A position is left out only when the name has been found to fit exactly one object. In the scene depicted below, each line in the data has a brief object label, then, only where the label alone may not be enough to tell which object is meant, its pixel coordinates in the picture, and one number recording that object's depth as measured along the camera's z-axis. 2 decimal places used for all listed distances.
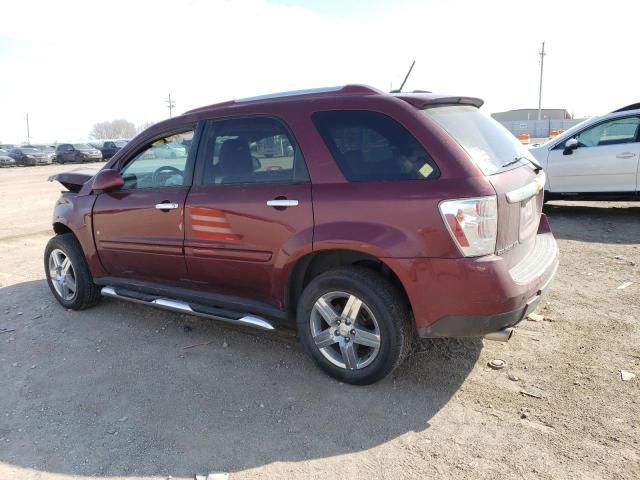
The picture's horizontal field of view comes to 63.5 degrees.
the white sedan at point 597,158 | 7.85
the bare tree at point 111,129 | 139.12
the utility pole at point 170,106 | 72.75
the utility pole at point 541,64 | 56.86
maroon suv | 2.91
